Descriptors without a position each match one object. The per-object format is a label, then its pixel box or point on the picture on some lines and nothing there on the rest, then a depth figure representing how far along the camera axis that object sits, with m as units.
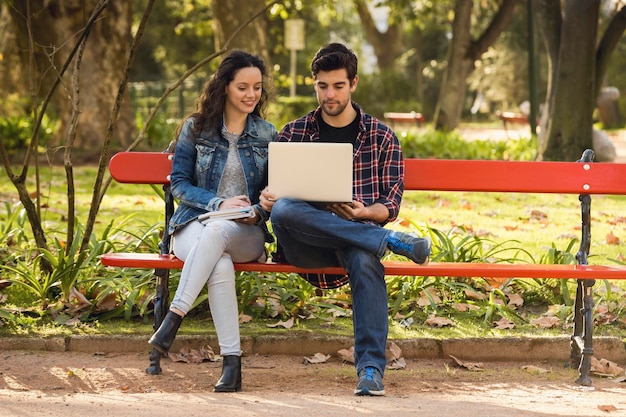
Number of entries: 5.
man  7.76
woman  8.26
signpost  39.77
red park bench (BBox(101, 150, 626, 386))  8.30
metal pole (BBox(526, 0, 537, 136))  29.34
